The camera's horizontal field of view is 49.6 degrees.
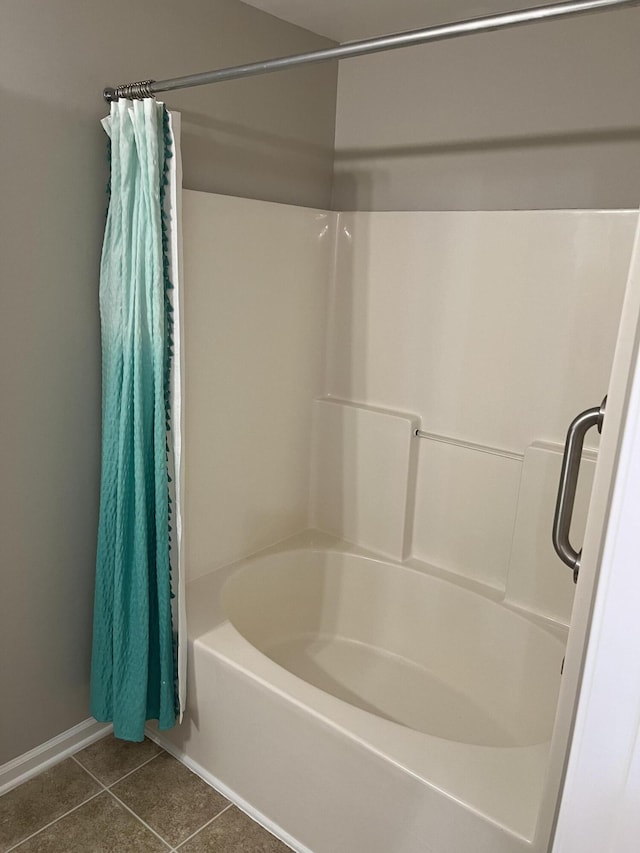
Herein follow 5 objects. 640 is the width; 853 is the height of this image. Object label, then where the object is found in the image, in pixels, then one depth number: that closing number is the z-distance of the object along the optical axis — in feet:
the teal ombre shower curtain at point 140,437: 5.62
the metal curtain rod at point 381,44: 3.84
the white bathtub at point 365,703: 5.03
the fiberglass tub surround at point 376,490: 5.92
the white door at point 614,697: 1.70
